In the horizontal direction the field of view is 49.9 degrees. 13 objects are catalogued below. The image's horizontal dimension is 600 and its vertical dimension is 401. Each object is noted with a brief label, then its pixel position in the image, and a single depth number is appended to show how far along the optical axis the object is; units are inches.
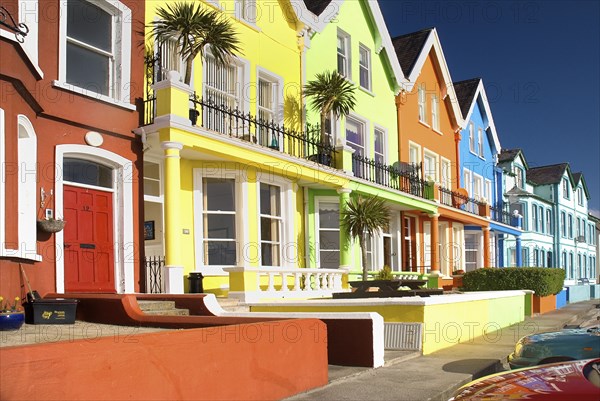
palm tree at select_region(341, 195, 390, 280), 671.1
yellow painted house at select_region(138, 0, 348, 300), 492.1
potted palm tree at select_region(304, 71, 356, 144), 693.9
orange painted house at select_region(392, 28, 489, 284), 960.9
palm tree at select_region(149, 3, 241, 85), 507.2
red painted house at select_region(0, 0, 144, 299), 374.9
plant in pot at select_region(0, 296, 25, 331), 322.3
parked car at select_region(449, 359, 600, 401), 155.5
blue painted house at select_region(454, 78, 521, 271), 1219.2
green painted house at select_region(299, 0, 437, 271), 719.7
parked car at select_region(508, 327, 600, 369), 292.8
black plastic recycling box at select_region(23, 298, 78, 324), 364.2
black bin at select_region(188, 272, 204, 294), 526.6
